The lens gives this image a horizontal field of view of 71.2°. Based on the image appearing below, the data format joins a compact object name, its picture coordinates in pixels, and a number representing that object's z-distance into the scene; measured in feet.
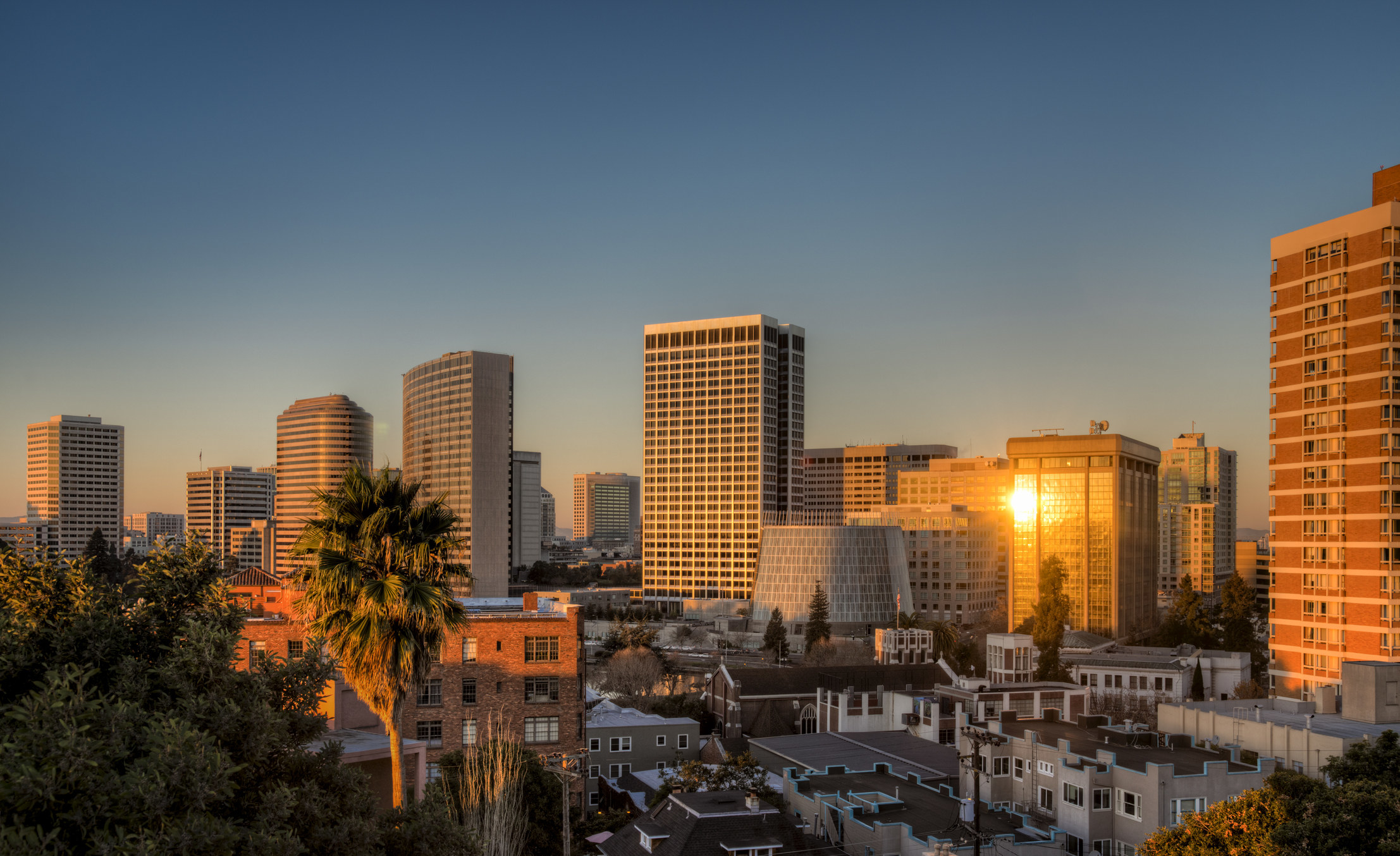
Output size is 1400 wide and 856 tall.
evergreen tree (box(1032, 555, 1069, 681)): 380.37
